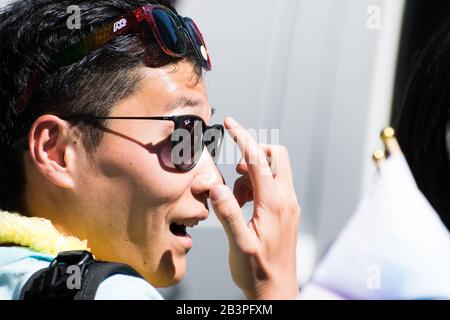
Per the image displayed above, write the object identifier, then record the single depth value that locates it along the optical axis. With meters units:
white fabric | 2.22
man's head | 2.27
